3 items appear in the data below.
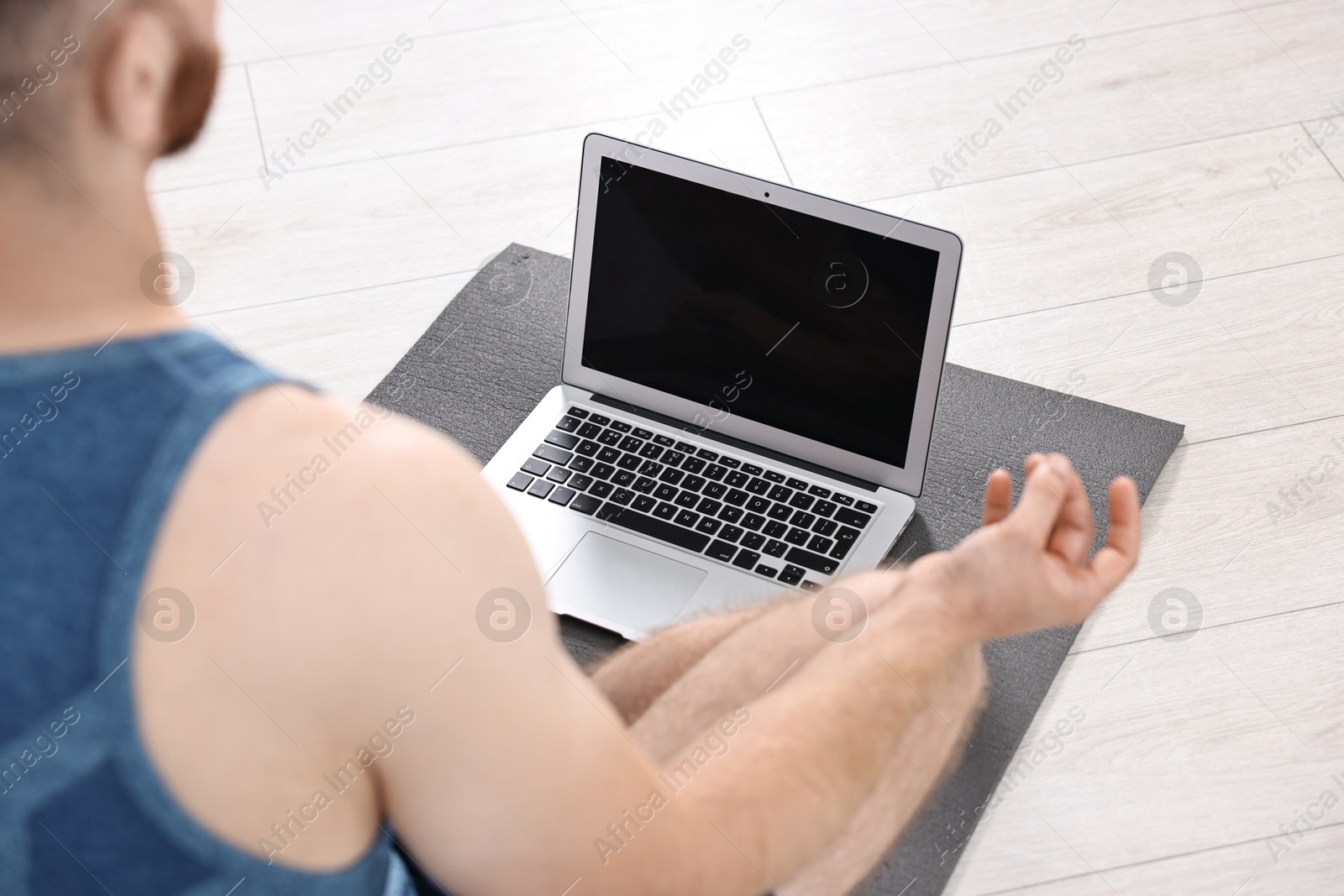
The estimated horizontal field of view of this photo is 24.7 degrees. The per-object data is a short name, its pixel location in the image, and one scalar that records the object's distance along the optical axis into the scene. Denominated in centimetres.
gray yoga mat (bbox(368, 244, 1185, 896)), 239
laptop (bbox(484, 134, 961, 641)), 240
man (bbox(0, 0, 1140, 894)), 178
